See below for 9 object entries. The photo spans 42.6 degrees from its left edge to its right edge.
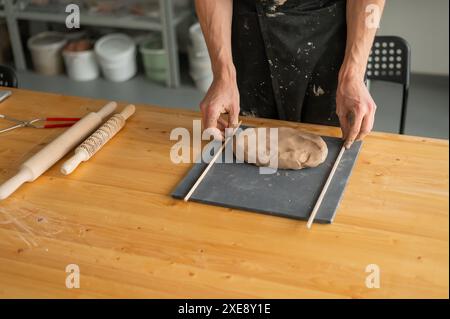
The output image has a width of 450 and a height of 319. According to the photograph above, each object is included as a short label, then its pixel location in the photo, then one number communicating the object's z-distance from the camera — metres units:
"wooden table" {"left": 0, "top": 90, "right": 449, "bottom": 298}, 0.98
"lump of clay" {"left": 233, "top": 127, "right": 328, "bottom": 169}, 1.24
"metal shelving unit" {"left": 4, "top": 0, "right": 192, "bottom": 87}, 3.29
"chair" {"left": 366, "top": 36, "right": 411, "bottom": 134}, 1.78
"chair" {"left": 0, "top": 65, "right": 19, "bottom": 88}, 1.88
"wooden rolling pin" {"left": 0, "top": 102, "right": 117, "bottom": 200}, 1.25
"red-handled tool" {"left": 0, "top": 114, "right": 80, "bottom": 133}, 1.52
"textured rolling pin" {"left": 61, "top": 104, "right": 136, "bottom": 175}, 1.31
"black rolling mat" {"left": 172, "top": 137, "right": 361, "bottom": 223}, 1.13
